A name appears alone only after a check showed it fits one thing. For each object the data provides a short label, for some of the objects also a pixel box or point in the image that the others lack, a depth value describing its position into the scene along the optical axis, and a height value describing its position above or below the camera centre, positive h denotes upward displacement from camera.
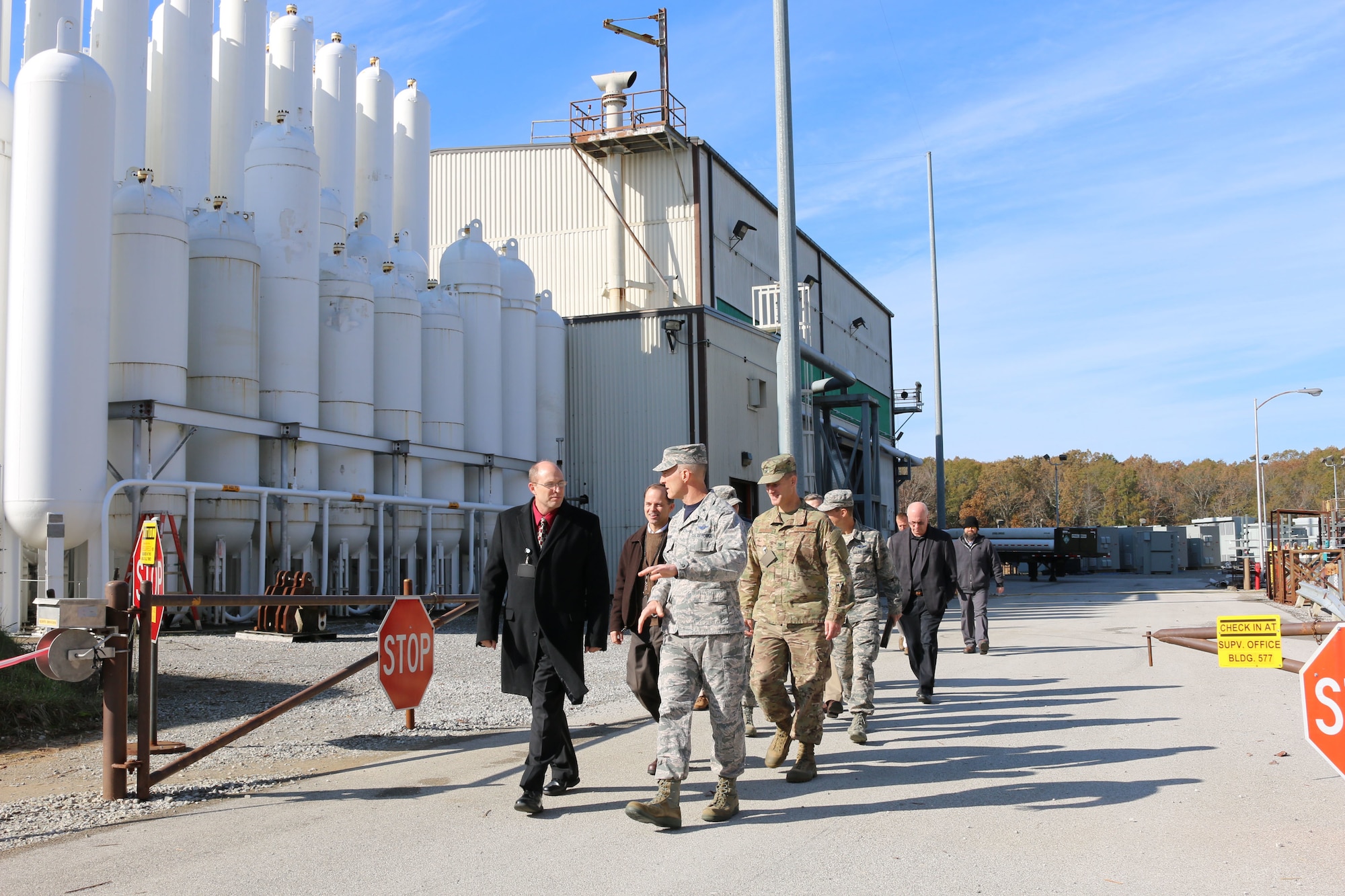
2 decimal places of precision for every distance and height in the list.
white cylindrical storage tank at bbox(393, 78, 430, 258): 26.27 +8.71
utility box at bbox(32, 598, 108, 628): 5.75 -0.44
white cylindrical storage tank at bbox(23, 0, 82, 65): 17.89 +8.39
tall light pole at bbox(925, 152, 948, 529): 34.22 +3.19
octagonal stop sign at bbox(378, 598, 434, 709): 7.84 -0.94
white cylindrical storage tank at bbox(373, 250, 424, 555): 21.70 +2.81
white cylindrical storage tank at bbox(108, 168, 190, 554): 16.92 +3.14
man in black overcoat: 6.05 -0.47
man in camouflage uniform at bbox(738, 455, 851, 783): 6.67 -0.54
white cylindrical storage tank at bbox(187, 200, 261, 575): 18.33 +3.01
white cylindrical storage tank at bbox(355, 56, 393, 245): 25.11 +8.71
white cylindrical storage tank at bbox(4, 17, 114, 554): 15.26 +3.26
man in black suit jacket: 9.95 -0.61
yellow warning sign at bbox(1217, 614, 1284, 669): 5.45 -0.63
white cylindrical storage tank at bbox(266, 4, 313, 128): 22.61 +9.51
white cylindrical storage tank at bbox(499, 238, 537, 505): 25.11 +3.71
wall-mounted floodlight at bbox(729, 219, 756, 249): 33.56 +8.99
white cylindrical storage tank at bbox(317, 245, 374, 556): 20.45 +2.84
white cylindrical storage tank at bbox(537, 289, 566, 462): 26.28 +3.39
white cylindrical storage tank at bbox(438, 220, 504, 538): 24.00 +3.68
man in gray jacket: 14.92 -0.77
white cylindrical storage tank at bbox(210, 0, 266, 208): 21.67 +8.82
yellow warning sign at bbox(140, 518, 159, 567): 7.50 -0.11
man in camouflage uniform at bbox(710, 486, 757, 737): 6.53 -0.80
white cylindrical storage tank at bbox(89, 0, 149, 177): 18.84 +8.22
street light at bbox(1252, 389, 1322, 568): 36.40 +0.72
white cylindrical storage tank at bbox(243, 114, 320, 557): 19.30 +4.23
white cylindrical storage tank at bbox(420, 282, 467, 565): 22.94 +2.75
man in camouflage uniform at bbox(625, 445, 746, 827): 5.75 -0.63
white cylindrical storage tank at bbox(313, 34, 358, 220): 23.86 +8.97
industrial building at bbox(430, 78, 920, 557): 26.84 +7.01
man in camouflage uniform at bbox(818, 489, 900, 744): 8.56 -0.76
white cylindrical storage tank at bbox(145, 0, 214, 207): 20.11 +7.91
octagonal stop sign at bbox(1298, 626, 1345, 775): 4.72 -0.80
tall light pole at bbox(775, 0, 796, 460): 13.32 +3.74
